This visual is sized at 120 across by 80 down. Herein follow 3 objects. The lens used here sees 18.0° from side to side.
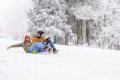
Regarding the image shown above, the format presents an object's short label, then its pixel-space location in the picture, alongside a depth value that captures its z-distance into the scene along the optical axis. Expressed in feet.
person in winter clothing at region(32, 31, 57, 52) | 42.57
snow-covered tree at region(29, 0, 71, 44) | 102.47
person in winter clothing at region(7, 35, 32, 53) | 42.52
